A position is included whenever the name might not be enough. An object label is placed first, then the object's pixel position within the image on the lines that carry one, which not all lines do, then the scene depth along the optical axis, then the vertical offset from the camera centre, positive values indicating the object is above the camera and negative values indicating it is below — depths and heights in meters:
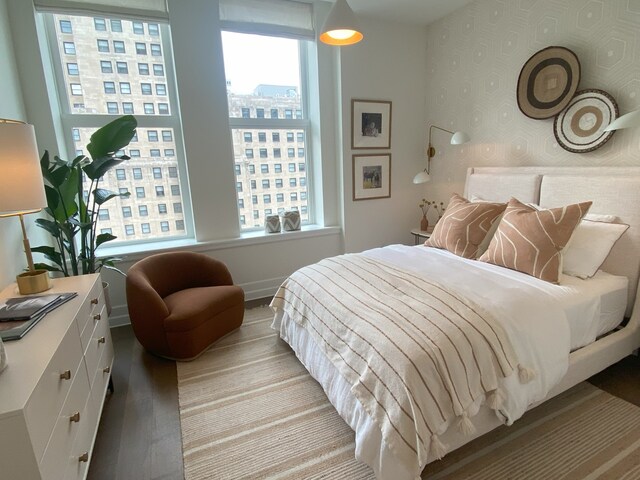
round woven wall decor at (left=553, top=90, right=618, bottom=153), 2.27 +0.31
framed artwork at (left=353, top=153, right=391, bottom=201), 3.69 -0.05
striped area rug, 1.49 -1.34
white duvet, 1.38 -0.82
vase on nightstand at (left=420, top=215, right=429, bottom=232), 3.72 -0.61
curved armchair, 2.25 -0.90
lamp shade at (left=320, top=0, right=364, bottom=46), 1.82 +0.84
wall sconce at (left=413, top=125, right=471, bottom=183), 3.03 +0.24
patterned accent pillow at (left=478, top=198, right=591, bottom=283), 1.96 -0.45
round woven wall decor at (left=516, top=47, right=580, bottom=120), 2.44 +0.65
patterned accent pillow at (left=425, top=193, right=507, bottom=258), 2.45 -0.44
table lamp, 1.42 +0.06
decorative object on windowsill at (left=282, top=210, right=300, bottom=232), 3.57 -0.49
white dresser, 0.90 -0.70
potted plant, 2.18 -0.05
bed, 1.31 -0.80
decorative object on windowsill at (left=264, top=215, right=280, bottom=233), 3.49 -0.51
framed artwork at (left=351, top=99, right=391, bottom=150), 3.55 +0.53
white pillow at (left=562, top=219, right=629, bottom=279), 1.99 -0.51
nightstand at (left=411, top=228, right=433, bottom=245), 3.53 -0.69
